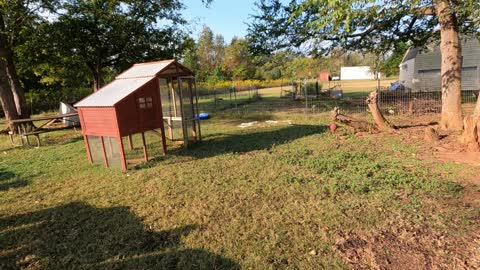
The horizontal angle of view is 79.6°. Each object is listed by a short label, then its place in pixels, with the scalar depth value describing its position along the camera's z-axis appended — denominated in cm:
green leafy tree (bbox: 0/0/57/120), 1226
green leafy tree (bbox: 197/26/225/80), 5919
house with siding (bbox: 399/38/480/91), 2103
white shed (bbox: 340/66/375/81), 6836
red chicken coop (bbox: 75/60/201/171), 683
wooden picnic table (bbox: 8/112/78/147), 1018
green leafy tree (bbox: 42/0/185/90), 1438
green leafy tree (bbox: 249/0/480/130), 759
